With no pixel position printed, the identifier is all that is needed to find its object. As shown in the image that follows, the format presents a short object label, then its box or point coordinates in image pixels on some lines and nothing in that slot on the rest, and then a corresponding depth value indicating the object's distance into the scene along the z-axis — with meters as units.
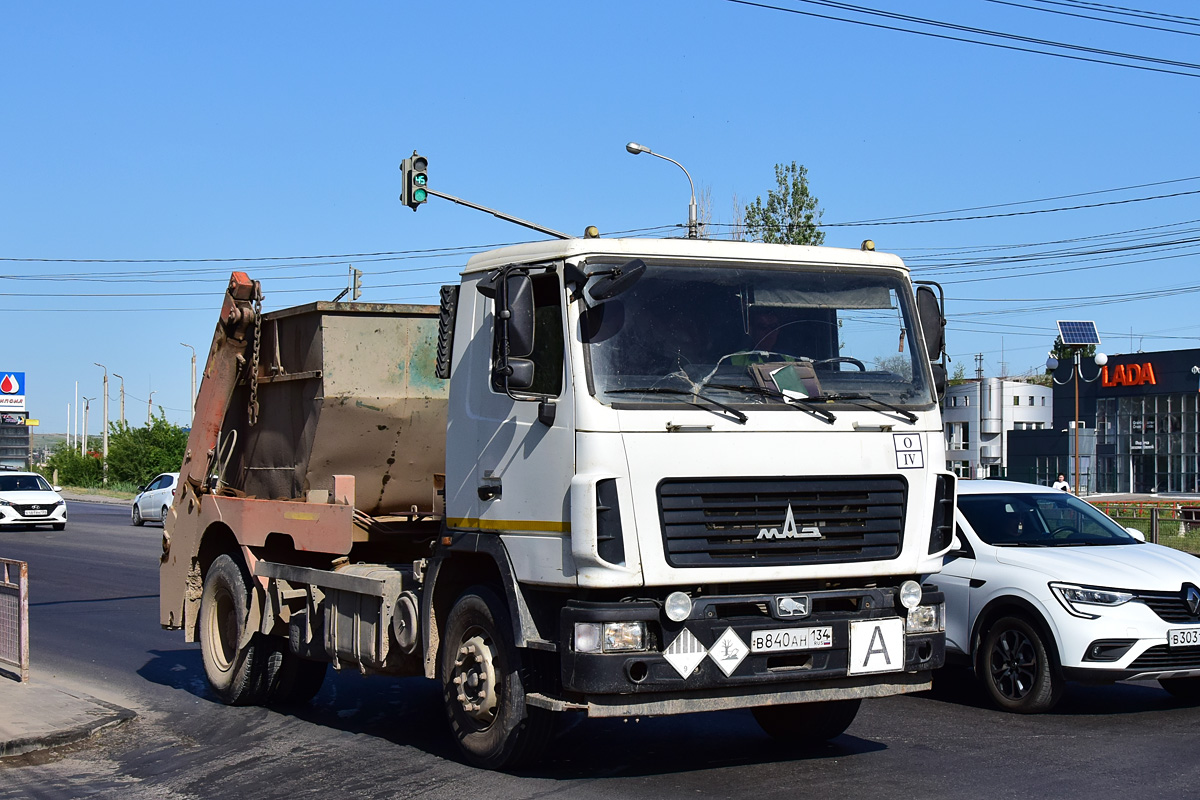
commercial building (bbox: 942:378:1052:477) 86.81
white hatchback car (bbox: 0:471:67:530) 33.81
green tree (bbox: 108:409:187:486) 69.81
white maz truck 6.21
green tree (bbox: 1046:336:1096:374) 92.84
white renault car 8.31
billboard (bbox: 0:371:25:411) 109.38
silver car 34.78
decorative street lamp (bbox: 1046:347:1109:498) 49.97
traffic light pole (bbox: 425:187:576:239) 21.62
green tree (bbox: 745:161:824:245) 29.52
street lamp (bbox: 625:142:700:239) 25.75
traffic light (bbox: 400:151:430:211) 21.47
